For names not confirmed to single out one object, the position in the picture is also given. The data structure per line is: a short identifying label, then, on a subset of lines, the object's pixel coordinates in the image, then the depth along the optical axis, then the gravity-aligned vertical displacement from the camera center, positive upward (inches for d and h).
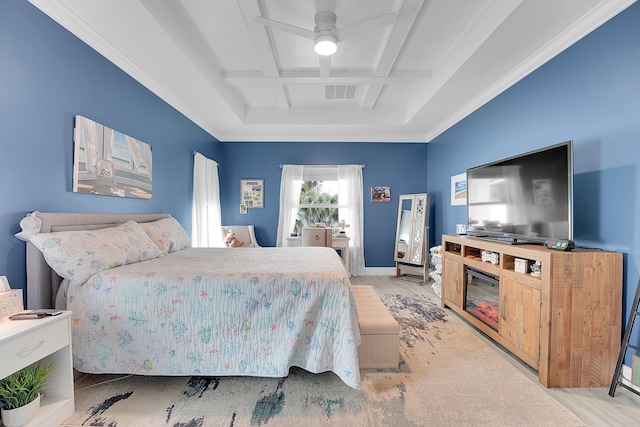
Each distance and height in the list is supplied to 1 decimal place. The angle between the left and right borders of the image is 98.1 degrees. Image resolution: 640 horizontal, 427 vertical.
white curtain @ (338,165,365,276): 199.8 -2.9
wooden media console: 70.4 -26.9
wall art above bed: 82.7 +16.4
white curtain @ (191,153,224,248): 154.8 +3.3
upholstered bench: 78.4 -37.6
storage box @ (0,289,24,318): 54.9 -18.7
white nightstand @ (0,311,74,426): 48.4 -27.0
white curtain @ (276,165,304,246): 199.3 +8.5
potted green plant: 51.0 -35.0
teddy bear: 172.7 -18.5
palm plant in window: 209.3 +6.7
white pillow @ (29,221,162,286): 65.4 -10.4
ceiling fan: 83.2 +57.0
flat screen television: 77.2 +4.9
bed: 67.1 -26.0
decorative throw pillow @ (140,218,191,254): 103.0 -9.5
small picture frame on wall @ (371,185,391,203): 202.5 +12.5
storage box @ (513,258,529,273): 81.8 -16.2
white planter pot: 50.6 -38.0
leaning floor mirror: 180.9 -16.2
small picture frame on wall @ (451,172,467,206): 149.9 +12.3
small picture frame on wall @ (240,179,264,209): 201.8 +13.7
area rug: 59.9 -45.0
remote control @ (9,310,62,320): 54.6 -21.2
